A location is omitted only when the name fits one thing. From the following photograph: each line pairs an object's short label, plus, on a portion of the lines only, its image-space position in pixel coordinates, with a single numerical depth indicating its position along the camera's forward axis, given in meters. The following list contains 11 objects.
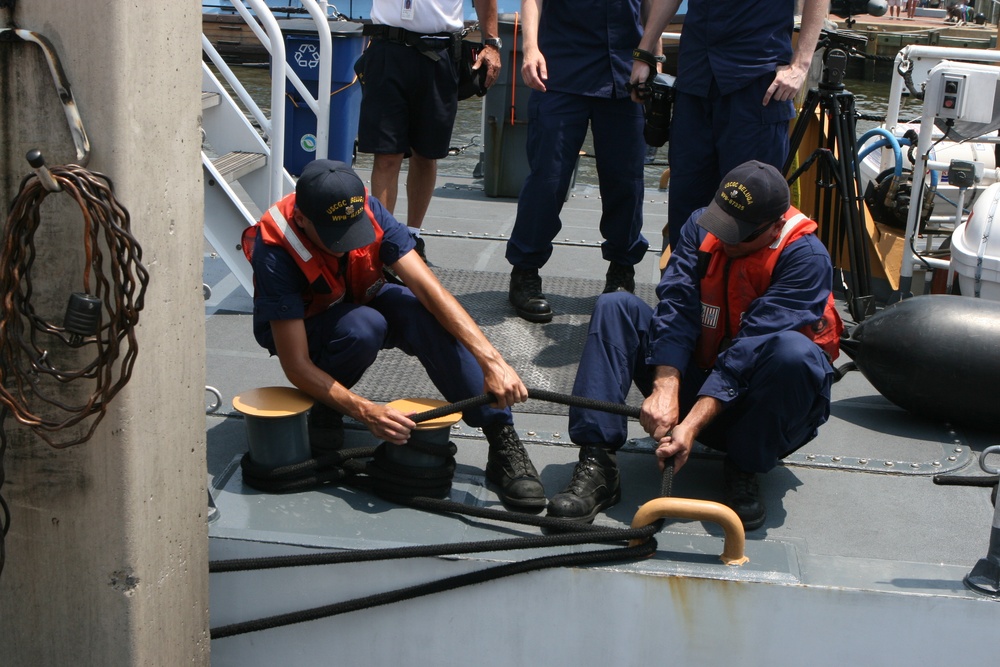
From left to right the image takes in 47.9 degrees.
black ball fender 3.48
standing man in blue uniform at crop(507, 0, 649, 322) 4.28
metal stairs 4.30
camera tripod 4.38
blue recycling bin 6.69
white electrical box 4.73
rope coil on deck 2.77
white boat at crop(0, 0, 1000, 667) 2.52
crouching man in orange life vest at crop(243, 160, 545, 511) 3.01
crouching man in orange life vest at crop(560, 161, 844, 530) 2.97
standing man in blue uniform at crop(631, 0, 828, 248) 3.90
